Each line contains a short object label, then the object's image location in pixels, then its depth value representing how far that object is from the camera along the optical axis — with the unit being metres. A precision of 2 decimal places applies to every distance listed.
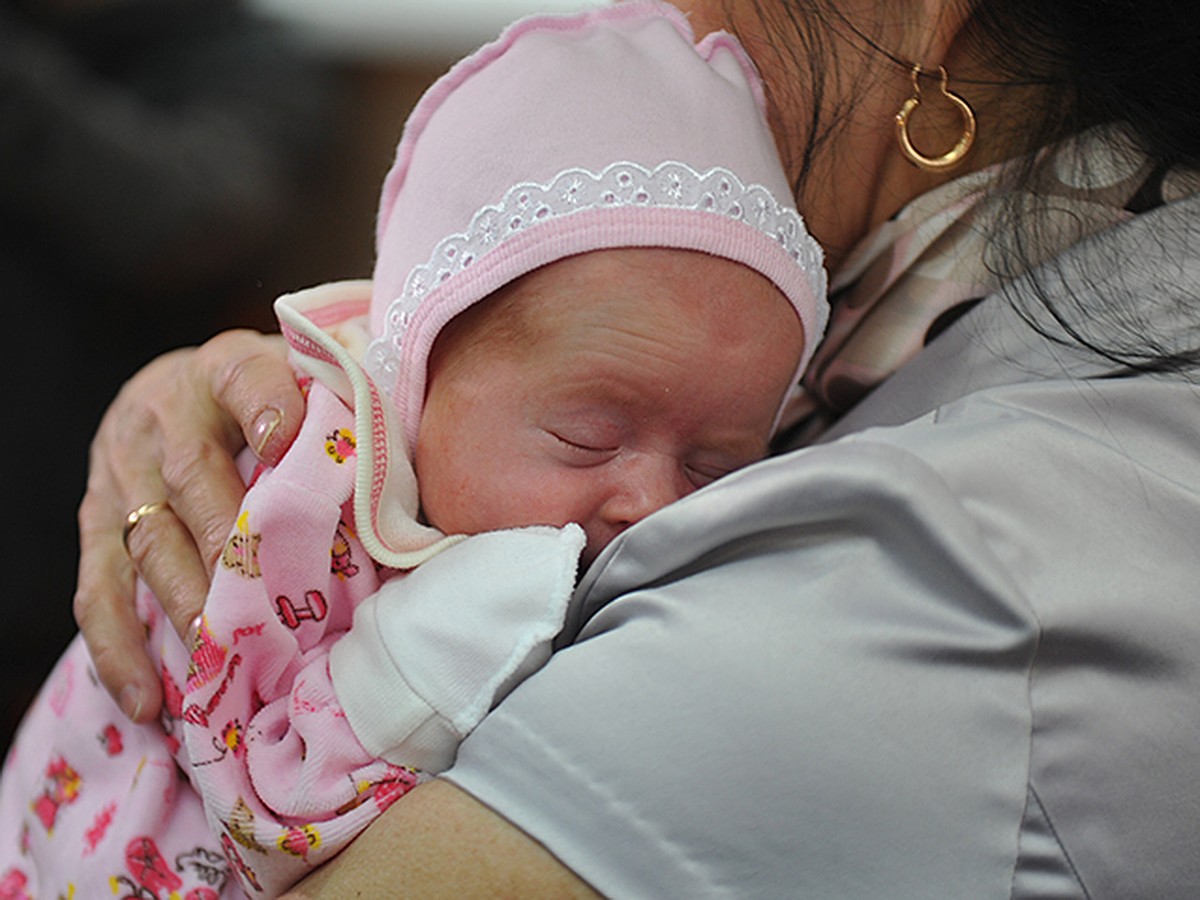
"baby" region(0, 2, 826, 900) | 0.57
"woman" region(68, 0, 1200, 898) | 0.51
